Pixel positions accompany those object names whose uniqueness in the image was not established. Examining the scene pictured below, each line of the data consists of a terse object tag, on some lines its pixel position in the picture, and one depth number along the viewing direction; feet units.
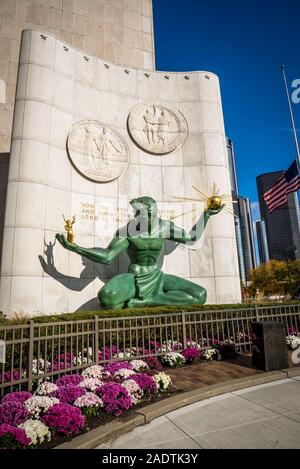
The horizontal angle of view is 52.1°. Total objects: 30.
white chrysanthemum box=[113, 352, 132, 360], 21.83
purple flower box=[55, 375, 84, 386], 17.01
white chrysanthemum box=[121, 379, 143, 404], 15.16
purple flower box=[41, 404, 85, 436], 12.00
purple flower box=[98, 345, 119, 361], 21.15
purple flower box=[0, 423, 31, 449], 10.77
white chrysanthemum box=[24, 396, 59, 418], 13.38
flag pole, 45.70
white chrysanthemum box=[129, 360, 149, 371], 20.26
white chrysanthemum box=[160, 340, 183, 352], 23.74
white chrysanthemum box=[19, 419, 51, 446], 11.25
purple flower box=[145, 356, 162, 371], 21.22
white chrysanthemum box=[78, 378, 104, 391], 15.97
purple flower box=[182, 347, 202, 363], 22.79
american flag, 44.75
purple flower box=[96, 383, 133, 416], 13.97
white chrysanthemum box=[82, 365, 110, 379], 18.39
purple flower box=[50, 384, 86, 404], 14.60
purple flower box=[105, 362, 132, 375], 19.17
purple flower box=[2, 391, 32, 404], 14.51
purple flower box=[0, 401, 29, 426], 12.45
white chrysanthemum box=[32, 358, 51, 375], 17.44
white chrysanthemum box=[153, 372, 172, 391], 16.74
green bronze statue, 29.42
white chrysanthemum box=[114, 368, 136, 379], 17.91
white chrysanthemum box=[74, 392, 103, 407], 13.76
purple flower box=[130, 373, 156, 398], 16.14
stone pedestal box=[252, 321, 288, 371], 20.34
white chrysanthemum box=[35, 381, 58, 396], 15.62
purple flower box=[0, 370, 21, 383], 17.28
